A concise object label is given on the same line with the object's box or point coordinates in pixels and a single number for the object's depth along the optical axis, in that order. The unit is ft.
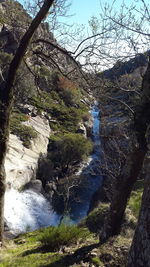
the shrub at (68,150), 93.00
